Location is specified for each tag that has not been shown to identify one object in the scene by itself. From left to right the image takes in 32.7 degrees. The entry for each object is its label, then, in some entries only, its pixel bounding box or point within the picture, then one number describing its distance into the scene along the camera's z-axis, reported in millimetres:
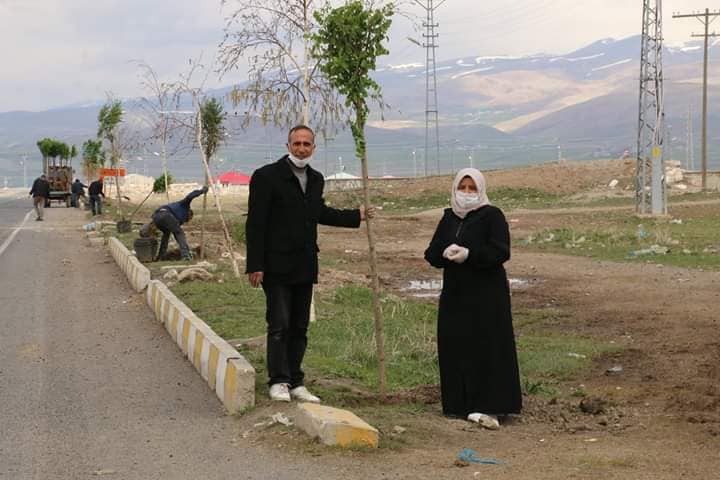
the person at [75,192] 63688
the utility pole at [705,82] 59028
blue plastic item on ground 7008
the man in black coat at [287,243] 8570
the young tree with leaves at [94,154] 57531
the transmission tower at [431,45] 60169
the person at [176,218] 21500
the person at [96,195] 47759
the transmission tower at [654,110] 35469
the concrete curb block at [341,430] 7344
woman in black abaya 8641
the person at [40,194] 44500
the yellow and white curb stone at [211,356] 8656
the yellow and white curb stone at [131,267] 17766
